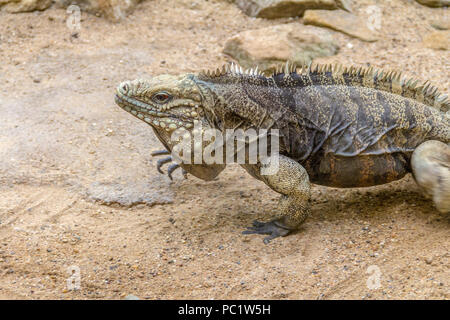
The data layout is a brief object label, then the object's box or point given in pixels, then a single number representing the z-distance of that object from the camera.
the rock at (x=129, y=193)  6.53
